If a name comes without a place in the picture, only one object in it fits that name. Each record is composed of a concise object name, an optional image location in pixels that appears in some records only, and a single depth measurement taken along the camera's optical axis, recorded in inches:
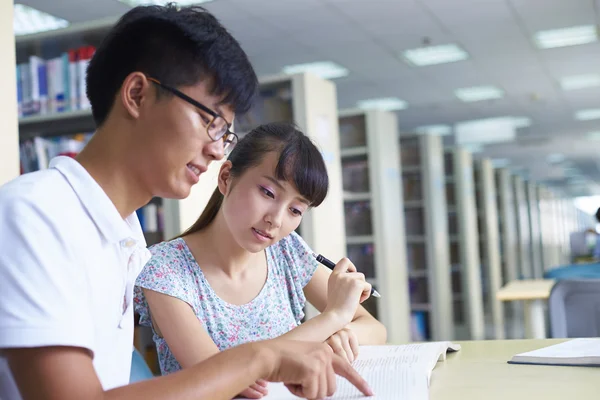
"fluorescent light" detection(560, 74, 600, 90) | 326.3
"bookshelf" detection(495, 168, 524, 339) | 365.4
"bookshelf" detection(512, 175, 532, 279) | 442.9
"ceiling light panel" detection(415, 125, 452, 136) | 456.8
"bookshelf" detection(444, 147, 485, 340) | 273.3
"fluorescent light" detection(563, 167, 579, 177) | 742.6
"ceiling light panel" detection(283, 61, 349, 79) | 284.5
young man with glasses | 26.0
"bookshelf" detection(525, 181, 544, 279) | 536.4
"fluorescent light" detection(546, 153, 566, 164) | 612.4
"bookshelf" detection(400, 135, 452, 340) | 235.8
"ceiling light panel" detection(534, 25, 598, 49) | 253.0
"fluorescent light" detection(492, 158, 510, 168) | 640.6
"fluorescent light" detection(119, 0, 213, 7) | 206.2
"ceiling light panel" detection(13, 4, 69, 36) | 205.7
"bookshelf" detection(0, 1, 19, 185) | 66.9
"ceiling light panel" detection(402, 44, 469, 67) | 272.7
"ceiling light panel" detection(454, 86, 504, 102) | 348.5
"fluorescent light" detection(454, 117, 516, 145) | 442.9
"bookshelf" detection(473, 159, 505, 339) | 317.4
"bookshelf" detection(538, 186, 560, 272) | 636.1
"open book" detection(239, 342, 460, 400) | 34.6
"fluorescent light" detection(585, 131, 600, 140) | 500.9
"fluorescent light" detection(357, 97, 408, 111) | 362.3
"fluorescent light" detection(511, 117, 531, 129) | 431.2
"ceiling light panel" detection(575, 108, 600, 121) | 413.3
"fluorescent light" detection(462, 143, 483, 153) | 527.8
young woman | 46.7
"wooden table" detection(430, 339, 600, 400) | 35.3
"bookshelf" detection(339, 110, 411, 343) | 189.6
